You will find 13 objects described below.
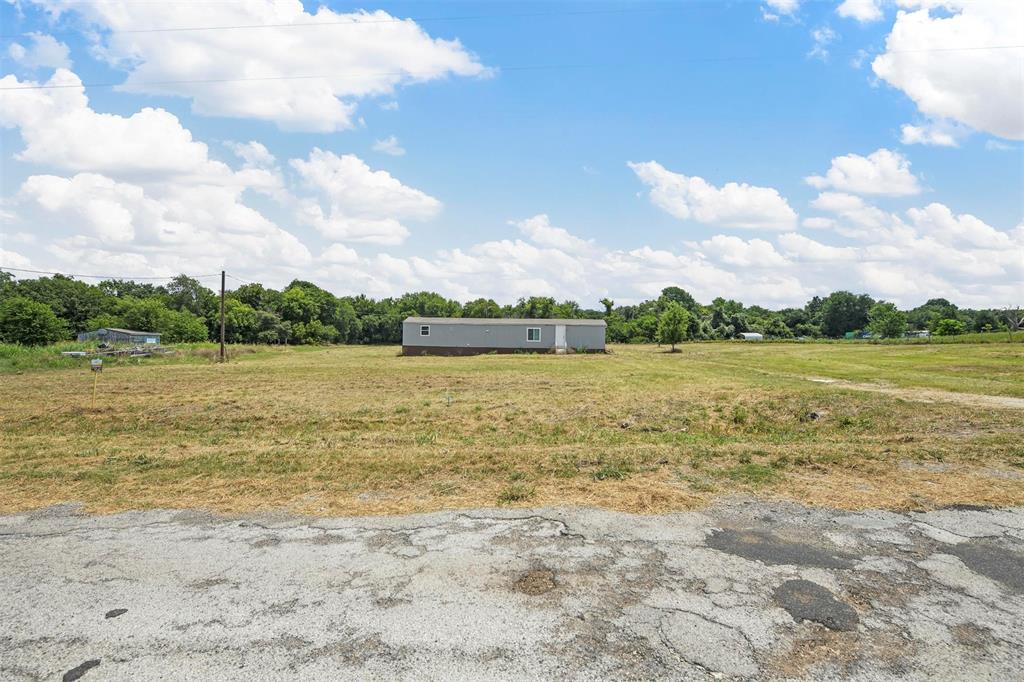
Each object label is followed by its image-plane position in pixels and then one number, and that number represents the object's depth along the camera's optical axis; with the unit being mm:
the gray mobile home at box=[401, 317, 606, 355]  45562
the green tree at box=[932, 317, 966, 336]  76625
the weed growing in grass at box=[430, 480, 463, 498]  7105
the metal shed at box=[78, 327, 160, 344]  65625
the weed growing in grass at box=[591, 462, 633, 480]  7766
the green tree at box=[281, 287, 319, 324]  78375
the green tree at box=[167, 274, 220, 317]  87612
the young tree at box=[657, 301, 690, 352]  50500
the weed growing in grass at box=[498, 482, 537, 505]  6719
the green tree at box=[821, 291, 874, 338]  108000
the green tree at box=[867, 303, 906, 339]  88125
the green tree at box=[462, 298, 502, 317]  96312
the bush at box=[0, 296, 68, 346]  53219
